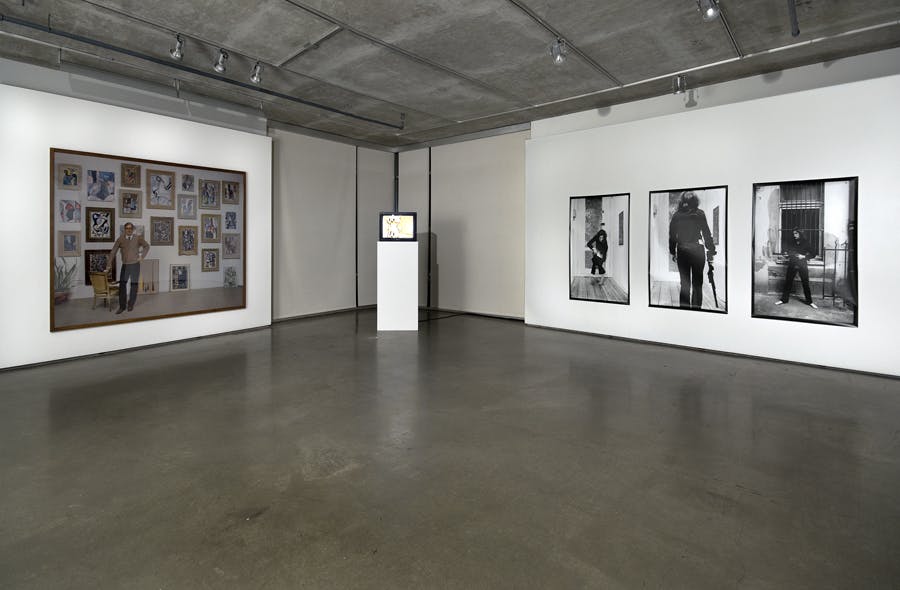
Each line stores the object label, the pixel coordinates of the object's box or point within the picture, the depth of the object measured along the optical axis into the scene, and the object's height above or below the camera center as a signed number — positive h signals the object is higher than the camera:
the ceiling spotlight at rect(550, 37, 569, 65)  5.81 +2.85
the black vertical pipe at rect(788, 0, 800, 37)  4.66 +2.67
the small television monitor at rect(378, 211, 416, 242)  8.91 +1.11
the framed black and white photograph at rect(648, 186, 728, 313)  7.09 +0.59
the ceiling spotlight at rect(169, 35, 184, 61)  5.73 +2.83
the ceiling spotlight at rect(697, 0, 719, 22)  4.75 +2.75
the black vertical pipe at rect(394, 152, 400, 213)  12.45 +2.72
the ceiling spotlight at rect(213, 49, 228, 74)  6.20 +2.90
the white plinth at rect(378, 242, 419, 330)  8.84 +0.03
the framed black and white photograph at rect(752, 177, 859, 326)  6.09 +0.48
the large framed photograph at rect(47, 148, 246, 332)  6.54 +0.79
